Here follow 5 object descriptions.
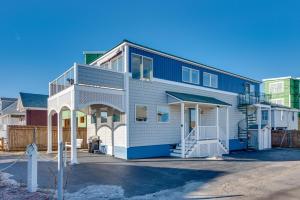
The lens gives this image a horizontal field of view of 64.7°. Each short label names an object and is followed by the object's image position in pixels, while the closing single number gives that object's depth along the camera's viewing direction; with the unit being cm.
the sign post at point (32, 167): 654
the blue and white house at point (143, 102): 1255
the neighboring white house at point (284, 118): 2934
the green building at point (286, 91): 3681
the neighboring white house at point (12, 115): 2813
